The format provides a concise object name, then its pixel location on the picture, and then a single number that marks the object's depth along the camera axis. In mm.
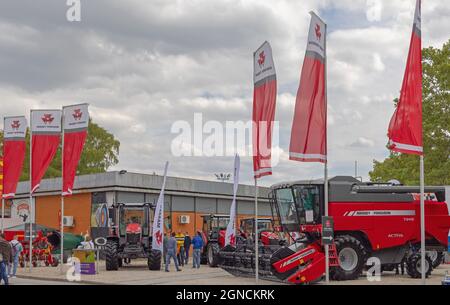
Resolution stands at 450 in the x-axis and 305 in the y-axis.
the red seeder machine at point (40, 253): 32331
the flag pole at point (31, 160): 27800
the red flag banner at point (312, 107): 17016
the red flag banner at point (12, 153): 29797
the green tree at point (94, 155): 69875
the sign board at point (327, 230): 16328
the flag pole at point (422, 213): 15732
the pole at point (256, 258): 20750
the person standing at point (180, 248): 32406
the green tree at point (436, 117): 37625
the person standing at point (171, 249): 27344
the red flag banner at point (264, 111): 19969
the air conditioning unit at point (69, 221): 41125
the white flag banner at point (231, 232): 25594
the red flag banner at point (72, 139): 26359
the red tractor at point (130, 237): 27750
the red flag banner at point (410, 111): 15719
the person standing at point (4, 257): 18891
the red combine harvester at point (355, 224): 22969
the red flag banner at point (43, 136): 27750
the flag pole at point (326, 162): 16780
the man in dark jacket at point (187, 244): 31297
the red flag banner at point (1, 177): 31450
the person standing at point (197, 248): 29664
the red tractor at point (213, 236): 31094
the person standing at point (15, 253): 25438
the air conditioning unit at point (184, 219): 42625
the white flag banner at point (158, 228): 25906
